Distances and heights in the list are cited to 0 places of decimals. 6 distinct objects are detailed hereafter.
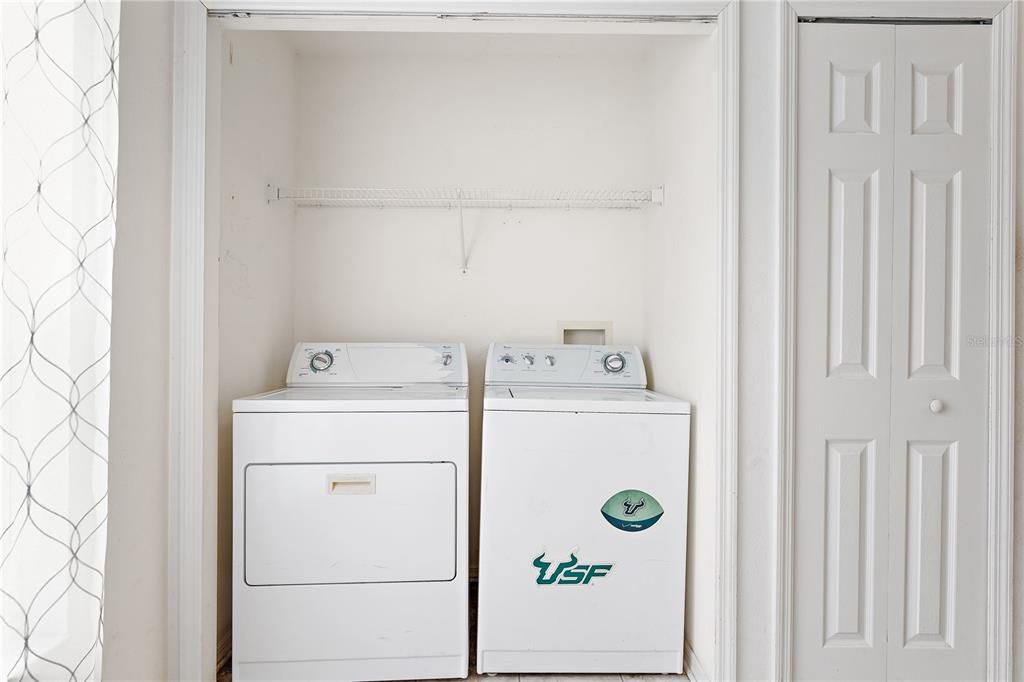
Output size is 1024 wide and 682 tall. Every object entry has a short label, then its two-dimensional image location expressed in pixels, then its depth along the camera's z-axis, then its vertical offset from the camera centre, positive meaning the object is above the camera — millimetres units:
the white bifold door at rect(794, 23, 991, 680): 1695 -10
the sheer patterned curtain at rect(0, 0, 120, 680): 1120 +19
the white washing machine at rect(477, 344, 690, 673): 1854 -575
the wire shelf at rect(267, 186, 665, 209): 2480 +554
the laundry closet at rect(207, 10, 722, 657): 2525 +578
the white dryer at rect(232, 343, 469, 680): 1805 -570
